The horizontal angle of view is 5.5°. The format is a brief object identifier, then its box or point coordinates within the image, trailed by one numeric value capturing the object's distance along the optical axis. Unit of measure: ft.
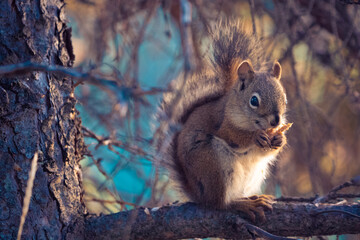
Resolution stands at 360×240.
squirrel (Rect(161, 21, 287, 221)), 12.76
